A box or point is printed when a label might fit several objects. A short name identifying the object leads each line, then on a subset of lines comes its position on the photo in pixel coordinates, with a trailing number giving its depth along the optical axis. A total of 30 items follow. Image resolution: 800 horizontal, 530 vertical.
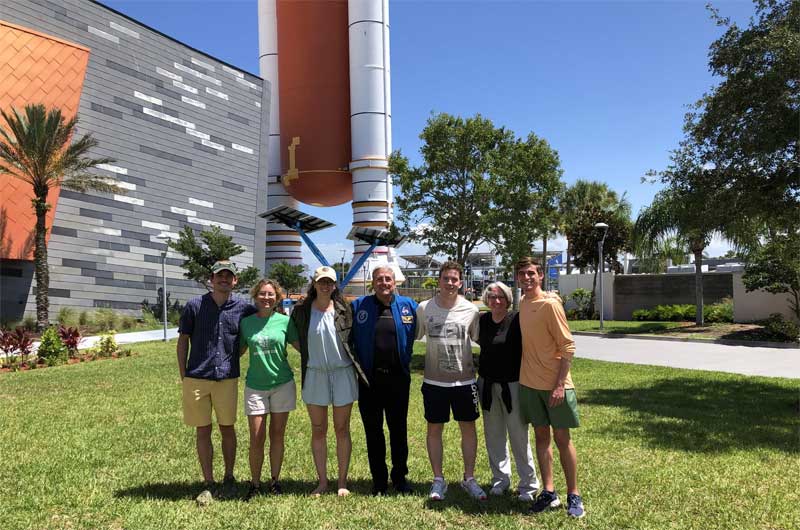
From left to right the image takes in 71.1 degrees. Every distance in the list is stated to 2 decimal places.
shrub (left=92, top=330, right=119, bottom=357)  16.17
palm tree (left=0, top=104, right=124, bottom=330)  21.23
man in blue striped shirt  4.80
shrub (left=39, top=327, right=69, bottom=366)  14.81
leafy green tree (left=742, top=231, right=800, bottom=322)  21.02
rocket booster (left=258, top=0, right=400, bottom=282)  40.69
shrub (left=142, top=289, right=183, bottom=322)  30.28
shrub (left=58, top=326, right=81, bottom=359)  15.70
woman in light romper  4.83
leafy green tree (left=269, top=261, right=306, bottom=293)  44.28
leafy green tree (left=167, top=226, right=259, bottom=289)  30.28
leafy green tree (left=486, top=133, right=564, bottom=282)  15.21
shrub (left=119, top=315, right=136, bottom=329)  27.42
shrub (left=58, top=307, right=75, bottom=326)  25.18
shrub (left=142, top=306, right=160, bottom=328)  29.26
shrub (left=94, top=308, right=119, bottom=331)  26.19
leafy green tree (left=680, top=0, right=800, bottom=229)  8.39
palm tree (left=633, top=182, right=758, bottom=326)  9.76
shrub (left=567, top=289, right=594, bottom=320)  32.85
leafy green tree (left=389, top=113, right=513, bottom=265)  15.52
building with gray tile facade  26.77
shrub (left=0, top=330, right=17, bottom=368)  14.48
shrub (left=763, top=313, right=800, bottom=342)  19.52
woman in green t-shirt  4.82
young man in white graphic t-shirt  4.77
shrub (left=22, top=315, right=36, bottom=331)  23.88
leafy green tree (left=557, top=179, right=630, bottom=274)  41.22
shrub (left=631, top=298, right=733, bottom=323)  26.52
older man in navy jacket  4.86
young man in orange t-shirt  4.38
